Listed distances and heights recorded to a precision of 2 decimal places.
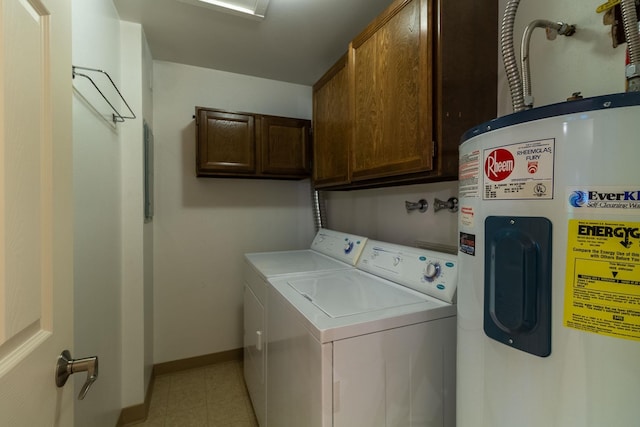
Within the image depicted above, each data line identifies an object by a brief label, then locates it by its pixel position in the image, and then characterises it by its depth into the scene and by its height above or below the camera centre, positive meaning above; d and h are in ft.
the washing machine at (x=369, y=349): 2.91 -1.67
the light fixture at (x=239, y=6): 5.11 +3.94
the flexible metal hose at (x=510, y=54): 2.65 +1.55
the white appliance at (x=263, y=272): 5.20 -1.23
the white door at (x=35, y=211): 1.51 -0.01
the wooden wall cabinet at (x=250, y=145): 7.14 +1.79
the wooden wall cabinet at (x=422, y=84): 3.58 +1.84
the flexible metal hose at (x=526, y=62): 2.69 +1.51
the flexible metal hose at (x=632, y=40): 2.23 +1.44
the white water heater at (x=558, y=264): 1.61 -0.37
